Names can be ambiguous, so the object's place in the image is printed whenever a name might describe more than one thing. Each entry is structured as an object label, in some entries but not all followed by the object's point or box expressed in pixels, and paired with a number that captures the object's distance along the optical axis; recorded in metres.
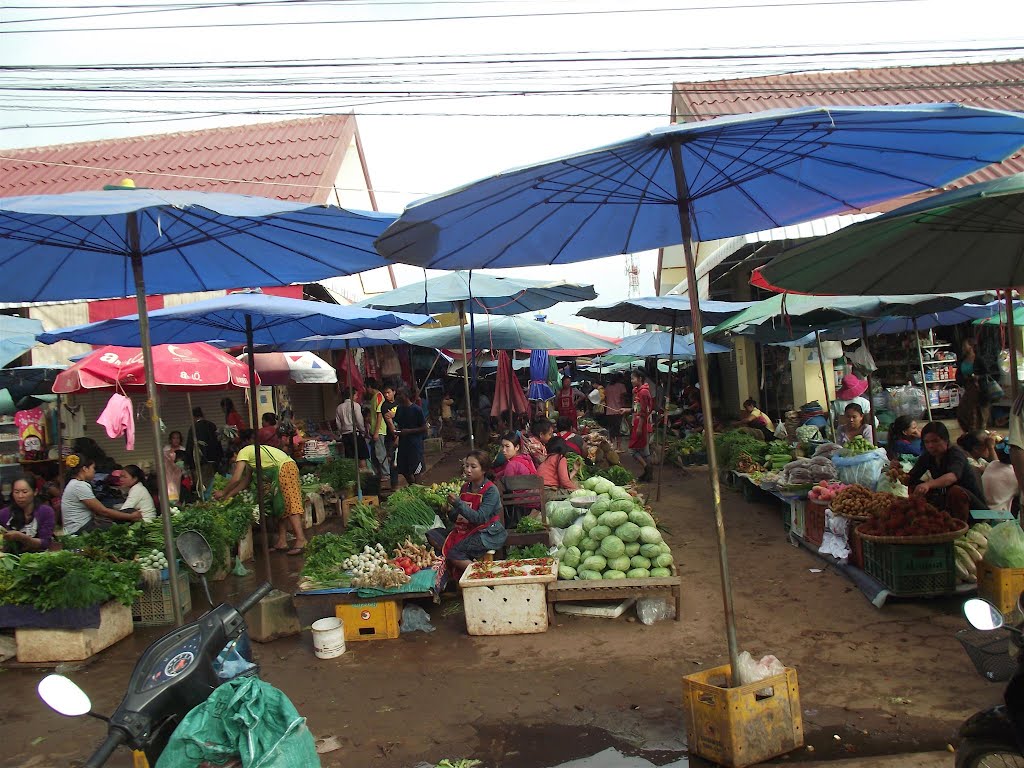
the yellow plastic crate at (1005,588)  5.32
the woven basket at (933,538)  5.67
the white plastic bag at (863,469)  7.80
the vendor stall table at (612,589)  5.93
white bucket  5.70
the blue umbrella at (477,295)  8.76
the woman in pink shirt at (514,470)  7.95
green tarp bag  2.43
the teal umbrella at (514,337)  10.41
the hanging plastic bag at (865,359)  10.48
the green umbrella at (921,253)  4.40
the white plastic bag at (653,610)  6.00
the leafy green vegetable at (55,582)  5.89
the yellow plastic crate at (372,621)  6.06
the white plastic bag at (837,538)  6.93
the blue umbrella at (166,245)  3.28
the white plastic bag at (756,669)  3.79
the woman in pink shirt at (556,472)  8.78
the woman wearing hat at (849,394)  12.09
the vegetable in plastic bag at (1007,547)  5.38
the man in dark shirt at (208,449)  12.88
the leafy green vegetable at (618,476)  10.27
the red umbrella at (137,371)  8.56
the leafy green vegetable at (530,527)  7.07
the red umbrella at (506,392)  11.80
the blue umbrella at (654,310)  10.45
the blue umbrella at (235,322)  5.77
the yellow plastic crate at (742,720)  3.62
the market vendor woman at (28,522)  7.19
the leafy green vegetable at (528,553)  6.55
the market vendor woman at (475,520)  6.66
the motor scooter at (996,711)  2.82
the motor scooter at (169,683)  2.41
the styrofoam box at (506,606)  5.87
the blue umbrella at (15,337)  7.66
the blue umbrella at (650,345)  14.37
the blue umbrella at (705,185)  3.19
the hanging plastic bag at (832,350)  14.98
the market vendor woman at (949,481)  6.19
